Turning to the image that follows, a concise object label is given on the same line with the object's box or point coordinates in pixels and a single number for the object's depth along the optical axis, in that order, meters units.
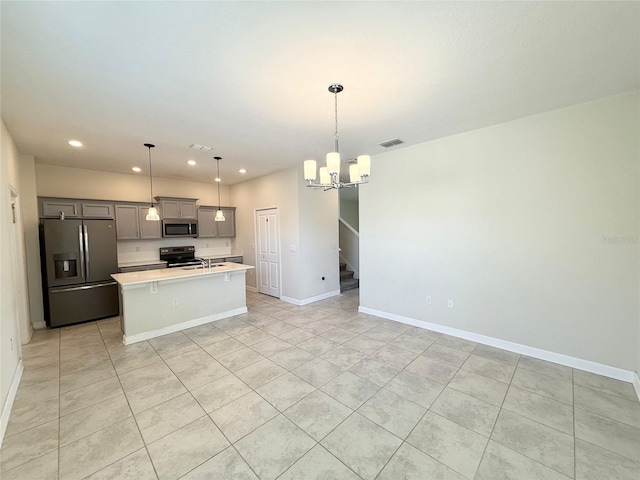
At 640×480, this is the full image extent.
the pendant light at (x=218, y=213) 4.62
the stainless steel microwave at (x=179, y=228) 5.83
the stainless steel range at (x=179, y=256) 5.97
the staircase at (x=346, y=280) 6.71
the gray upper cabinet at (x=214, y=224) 6.49
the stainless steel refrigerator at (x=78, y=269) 4.19
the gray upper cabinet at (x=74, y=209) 4.48
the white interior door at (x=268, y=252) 5.90
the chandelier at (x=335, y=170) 2.39
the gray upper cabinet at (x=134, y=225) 5.29
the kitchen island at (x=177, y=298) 3.64
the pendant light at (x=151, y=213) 3.83
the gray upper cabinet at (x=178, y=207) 5.74
